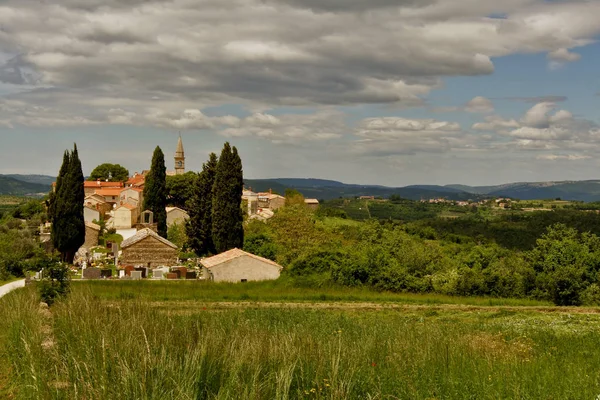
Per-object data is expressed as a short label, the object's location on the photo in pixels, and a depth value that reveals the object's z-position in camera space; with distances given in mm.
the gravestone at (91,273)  41031
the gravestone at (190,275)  42594
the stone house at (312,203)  132788
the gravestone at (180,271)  42784
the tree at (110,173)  110438
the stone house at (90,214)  72981
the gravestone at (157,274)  42494
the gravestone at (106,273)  41944
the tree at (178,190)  87938
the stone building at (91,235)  60478
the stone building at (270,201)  113938
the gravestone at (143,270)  43375
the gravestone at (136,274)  41425
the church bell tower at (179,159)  119188
